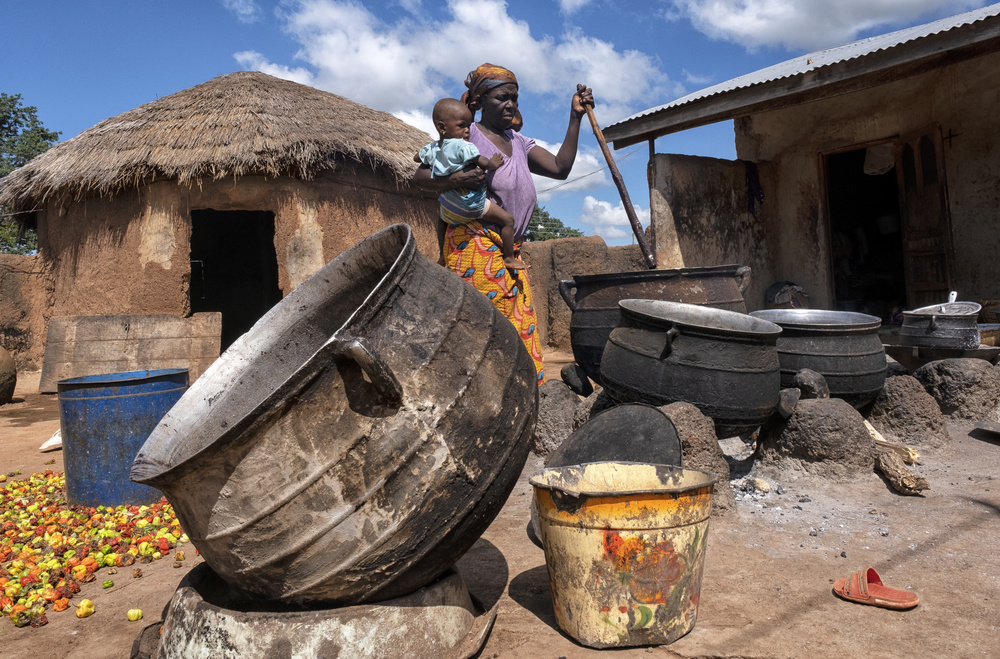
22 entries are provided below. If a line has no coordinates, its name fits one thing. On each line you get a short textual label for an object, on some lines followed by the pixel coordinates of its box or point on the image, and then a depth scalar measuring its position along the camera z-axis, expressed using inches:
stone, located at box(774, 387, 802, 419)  139.3
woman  145.4
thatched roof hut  303.0
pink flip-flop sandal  85.8
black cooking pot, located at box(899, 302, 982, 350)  204.2
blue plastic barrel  146.3
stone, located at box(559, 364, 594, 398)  179.3
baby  138.7
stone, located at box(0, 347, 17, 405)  299.7
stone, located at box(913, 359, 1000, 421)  182.2
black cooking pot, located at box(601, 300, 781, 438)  127.8
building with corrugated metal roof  259.8
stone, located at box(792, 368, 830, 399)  147.5
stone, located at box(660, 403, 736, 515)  122.3
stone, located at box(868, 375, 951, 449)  163.9
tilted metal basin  61.6
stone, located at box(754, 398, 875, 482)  138.6
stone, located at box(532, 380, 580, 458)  157.5
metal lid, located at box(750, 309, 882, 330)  155.3
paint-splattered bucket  74.8
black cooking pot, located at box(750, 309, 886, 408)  154.4
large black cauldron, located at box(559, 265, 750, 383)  155.6
